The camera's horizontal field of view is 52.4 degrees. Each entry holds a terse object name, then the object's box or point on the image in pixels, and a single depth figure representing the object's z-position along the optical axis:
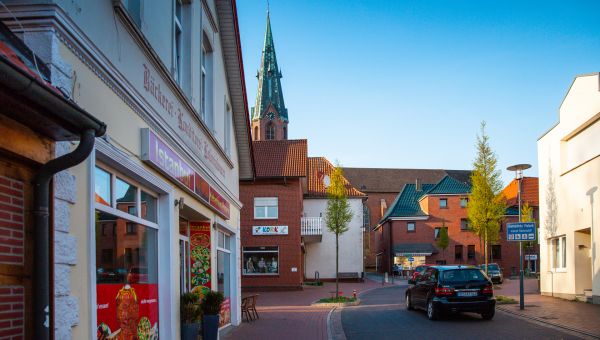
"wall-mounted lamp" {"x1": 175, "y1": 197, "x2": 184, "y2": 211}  9.84
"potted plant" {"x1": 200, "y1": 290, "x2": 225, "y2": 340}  10.88
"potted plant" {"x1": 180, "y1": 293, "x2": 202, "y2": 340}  10.22
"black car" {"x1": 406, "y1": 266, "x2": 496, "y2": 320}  17.02
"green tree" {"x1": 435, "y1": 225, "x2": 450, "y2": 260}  58.16
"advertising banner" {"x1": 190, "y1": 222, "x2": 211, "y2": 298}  12.68
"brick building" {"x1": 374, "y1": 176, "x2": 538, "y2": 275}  62.56
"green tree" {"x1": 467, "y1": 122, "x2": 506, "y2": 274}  26.44
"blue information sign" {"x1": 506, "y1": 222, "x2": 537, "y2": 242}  20.16
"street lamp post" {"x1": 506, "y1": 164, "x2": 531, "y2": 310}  19.81
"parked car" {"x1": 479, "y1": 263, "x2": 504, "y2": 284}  42.00
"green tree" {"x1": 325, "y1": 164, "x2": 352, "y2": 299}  29.16
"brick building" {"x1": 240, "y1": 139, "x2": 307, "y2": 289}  36.97
